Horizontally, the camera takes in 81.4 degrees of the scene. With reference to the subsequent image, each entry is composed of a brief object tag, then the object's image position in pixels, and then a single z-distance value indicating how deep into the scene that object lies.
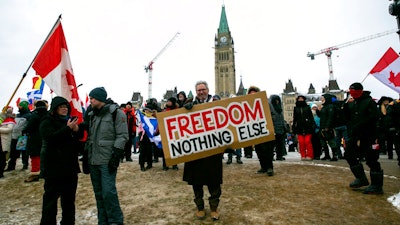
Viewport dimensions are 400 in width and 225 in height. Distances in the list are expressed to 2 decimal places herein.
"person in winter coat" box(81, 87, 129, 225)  3.42
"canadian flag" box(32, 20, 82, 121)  4.71
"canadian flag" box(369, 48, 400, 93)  5.85
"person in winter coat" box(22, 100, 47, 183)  6.52
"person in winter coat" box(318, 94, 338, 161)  8.24
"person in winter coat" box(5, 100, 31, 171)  7.45
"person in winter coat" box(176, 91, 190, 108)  8.26
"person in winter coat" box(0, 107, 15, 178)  7.20
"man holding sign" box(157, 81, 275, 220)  3.68
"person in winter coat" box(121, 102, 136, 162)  9.53
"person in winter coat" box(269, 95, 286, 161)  7.45
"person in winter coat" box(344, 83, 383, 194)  4.51
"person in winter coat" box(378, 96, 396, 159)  8.79
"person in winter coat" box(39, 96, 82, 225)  3.39
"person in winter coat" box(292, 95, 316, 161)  8.53
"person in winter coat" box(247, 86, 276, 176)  6.24
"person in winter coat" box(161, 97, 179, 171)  6.80
